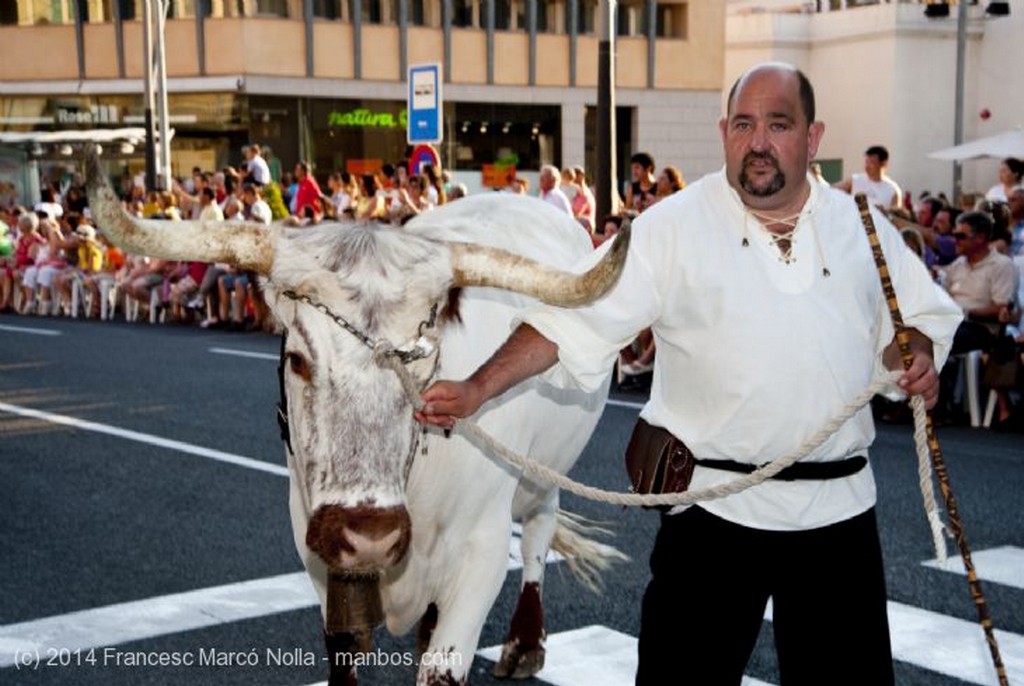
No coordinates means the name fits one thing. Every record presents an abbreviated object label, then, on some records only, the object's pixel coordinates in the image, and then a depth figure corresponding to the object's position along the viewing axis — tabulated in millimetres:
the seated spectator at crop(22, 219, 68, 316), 21969
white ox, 3572
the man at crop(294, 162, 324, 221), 20158
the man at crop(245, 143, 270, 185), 21703
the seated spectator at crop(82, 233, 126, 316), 20797
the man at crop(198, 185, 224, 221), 17594
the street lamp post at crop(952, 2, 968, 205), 36781
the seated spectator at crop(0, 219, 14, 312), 23109
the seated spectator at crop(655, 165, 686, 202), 13977
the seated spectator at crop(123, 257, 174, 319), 19848
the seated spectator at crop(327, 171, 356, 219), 18203
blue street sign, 17406
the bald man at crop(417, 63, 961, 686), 3607
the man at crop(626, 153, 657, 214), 14516
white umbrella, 19859
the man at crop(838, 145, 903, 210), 14047
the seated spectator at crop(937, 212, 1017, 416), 10711
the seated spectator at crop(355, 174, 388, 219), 15842
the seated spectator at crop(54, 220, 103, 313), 21156
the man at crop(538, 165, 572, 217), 15383
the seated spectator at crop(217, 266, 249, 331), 18188
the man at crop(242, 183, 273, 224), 17553
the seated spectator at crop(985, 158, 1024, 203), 13914
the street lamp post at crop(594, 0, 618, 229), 16469
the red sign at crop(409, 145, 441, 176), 18406
